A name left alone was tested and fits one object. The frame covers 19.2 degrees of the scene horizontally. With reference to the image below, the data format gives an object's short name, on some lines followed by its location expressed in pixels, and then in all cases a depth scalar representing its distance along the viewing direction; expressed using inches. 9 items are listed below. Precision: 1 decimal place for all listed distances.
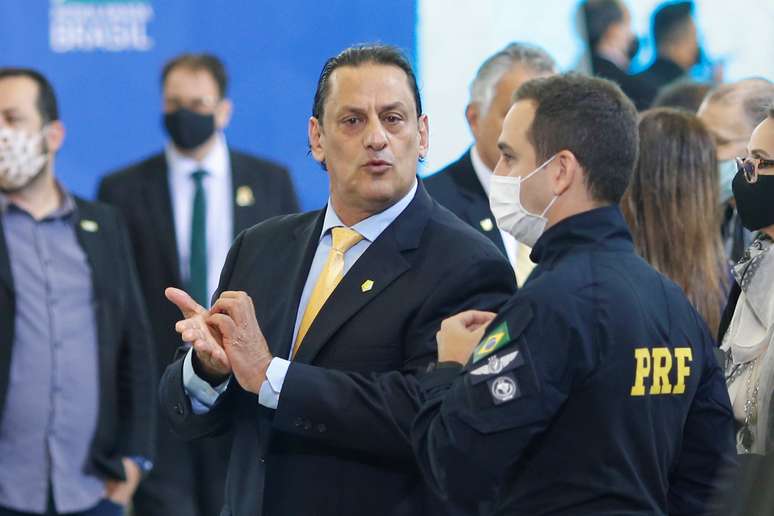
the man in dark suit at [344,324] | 200.2
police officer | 174.8
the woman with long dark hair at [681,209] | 282.8
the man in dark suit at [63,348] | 341.4
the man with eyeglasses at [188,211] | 389.1
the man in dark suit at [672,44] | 474.5
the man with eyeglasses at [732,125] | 339.4
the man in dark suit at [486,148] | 323.6
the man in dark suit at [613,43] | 463.2
